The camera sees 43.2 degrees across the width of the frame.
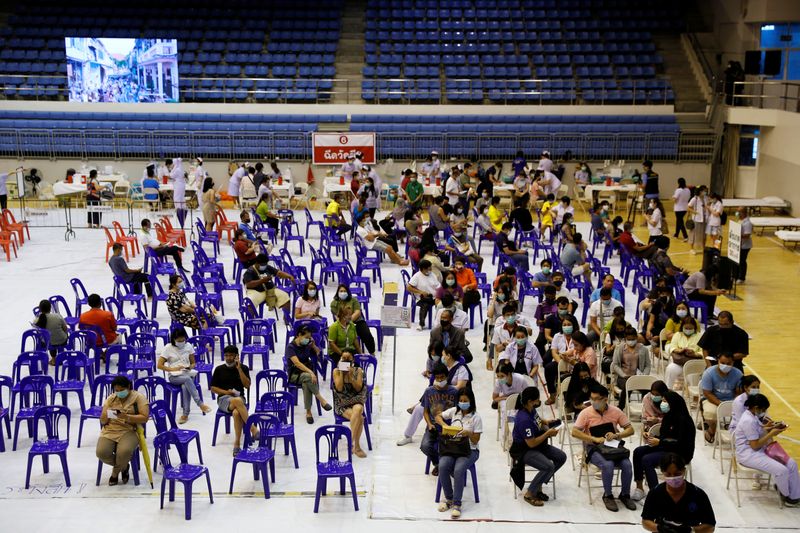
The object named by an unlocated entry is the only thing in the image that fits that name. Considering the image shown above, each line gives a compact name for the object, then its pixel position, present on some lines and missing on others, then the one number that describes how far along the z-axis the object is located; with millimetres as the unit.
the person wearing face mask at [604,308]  15227
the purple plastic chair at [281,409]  11781
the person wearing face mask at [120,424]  11203
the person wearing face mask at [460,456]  10773
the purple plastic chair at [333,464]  10805
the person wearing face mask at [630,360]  13227
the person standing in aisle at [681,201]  24578
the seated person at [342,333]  14008
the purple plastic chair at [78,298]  16828
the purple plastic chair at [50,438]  11289
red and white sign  27578
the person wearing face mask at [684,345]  13586
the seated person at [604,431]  10914
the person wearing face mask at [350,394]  12219
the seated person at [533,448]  10812
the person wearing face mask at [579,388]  12094
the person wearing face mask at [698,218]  22875
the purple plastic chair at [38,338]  14477
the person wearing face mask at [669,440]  10930
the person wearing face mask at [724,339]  13492
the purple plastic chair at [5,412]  12192
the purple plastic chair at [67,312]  15882
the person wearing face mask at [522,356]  13266
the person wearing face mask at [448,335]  13945
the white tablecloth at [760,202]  26562
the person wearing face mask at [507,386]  12367
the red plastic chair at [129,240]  21469
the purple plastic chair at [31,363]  13633
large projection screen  32531
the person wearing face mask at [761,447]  10930
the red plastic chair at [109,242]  21227
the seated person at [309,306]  15180
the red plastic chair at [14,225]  22516
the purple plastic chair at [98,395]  12156
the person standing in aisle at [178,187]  25025
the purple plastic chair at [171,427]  11041
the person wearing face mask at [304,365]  13078
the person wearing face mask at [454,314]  14445
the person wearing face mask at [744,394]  11367
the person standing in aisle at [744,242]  19759
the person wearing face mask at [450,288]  16094
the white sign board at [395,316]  13123
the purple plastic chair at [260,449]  11035
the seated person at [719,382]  12367
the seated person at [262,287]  16656
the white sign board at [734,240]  18891
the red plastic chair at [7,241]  21859
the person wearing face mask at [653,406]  11336
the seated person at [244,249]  18719
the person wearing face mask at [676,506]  8445
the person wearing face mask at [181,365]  12992
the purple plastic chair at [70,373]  13055
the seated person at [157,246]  19516
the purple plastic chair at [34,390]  12648
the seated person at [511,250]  19297
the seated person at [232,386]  12102
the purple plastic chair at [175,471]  10633
